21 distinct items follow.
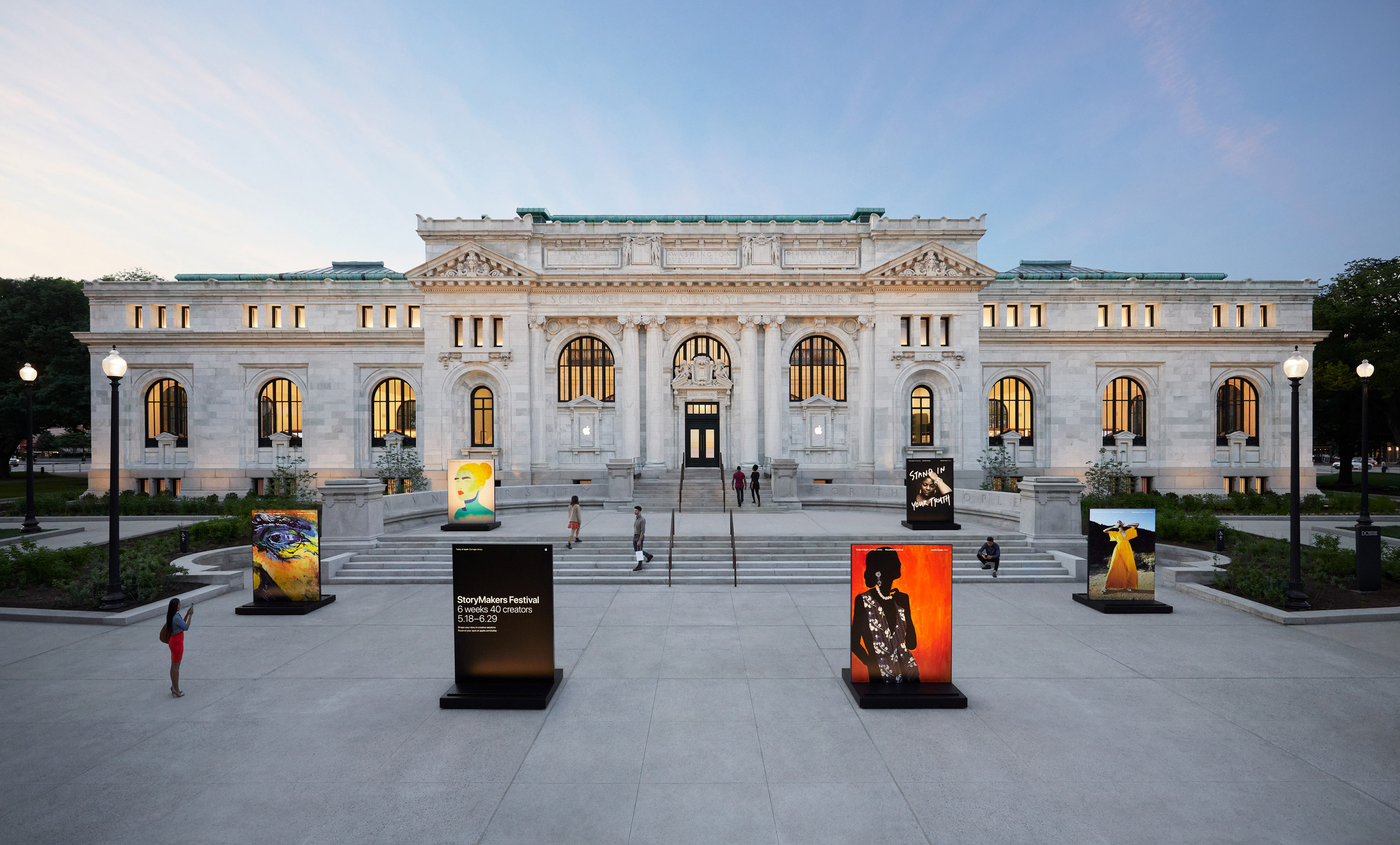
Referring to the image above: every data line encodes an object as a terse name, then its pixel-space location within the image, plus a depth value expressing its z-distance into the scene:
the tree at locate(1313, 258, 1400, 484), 36.75
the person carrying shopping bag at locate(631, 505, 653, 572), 16.41
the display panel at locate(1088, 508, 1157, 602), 13.08
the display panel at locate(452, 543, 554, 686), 8.42
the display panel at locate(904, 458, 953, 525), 20.28
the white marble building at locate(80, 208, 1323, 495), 33.88
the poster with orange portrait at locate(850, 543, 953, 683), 8.46
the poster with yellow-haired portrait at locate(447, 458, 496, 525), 20.34
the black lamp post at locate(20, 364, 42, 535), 21.50
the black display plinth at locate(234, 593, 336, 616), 12.91
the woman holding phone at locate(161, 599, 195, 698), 8.65
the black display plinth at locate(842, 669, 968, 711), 8.27
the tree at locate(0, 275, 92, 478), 42.16
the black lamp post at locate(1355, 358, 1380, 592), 13.49
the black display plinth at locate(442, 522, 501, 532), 20.22
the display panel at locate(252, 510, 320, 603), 13.19
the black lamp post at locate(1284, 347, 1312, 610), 12.46
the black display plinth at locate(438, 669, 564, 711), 8.29
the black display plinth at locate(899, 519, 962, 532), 20.34
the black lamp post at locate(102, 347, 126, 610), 12.52
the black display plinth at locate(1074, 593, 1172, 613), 12.92
